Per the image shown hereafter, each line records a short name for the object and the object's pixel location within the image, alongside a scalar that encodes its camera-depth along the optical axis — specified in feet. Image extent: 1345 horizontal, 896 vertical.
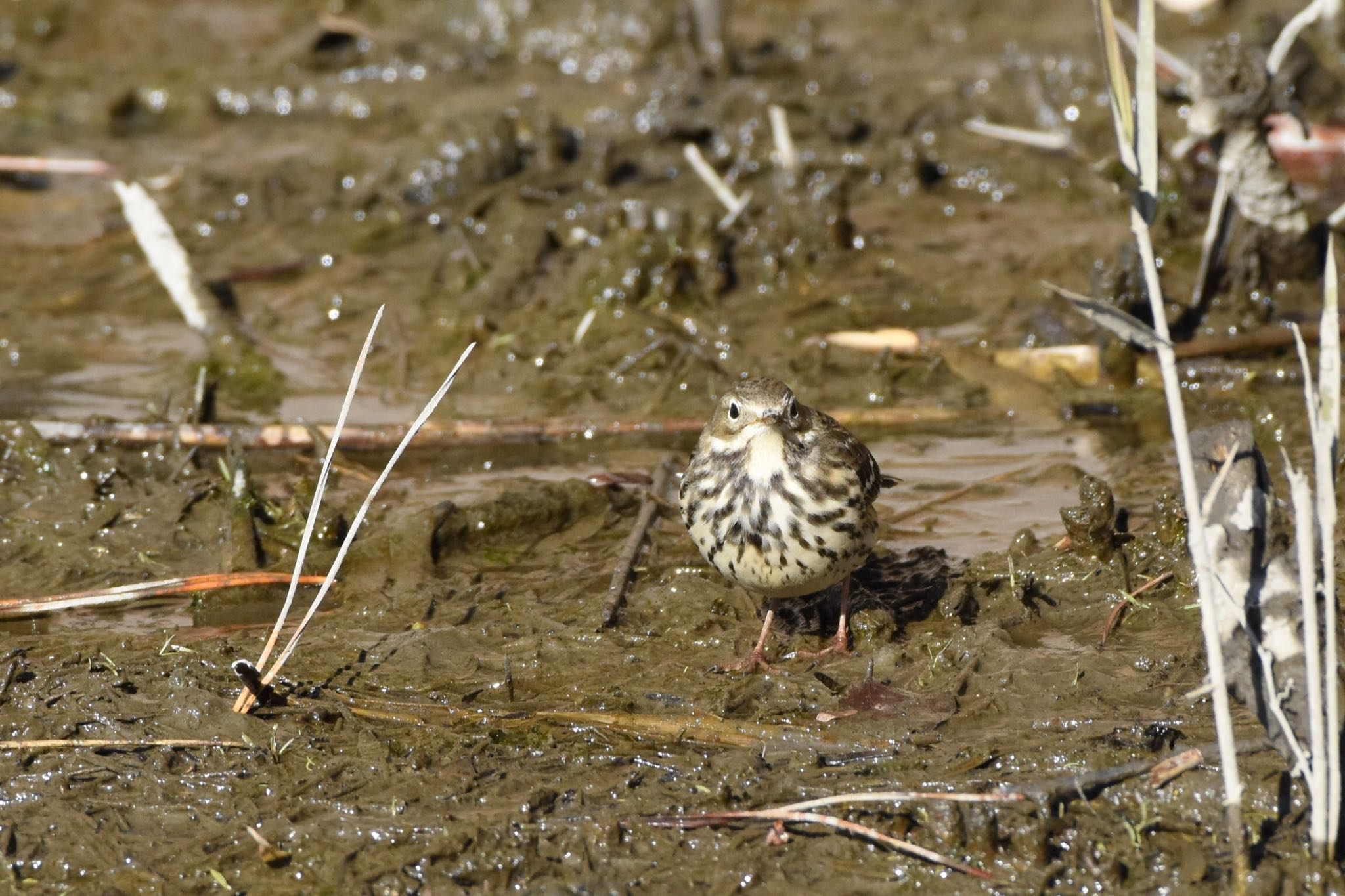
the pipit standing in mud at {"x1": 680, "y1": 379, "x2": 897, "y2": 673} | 33.65
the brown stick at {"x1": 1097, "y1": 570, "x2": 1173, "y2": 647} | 35.17
